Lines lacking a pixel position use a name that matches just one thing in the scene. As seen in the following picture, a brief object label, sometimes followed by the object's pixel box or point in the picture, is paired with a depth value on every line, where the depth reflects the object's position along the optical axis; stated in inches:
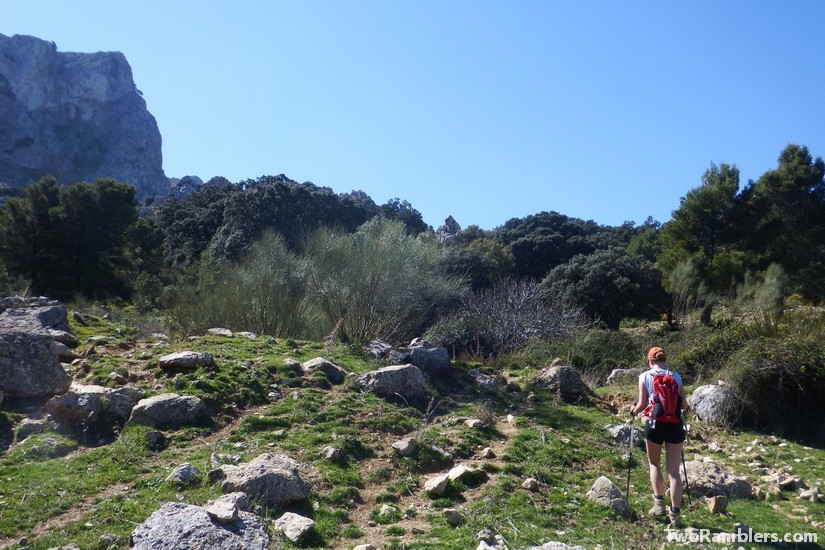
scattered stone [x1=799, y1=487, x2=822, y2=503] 275.3
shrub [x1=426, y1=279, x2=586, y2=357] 710.5
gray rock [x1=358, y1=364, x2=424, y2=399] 386.3
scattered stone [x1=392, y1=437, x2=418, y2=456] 299.4
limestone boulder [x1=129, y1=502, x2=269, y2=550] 177.0
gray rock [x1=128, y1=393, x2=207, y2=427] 304.3
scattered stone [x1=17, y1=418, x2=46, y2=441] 281.9
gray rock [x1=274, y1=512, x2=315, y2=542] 206.6
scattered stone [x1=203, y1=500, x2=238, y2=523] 186.4
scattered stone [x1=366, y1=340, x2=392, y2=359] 479.8
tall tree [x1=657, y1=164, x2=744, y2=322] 1069.8
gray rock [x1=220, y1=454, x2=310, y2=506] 226.7
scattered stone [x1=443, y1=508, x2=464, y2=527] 228.8
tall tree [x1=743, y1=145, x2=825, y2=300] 1070.4
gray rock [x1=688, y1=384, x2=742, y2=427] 399.5
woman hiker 235.3
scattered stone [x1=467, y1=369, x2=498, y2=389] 463.5
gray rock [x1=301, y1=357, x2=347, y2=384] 406.0
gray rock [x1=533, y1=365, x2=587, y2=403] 446.6
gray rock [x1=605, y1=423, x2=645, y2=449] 345.1
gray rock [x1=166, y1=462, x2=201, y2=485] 240.2
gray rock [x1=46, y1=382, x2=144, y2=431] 294.7
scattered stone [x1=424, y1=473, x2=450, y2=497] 255.0
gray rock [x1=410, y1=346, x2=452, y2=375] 458.6
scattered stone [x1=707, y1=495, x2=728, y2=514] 247.6
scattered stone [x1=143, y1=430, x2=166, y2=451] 283.6
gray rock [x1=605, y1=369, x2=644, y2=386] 511.2
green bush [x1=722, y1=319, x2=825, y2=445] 399.2
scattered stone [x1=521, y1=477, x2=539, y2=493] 269.0
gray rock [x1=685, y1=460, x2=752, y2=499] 266.4
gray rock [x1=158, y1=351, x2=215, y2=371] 368.5
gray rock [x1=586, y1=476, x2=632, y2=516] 245.3
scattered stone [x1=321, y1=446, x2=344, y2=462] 284.4
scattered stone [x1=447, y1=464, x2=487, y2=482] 269.4
